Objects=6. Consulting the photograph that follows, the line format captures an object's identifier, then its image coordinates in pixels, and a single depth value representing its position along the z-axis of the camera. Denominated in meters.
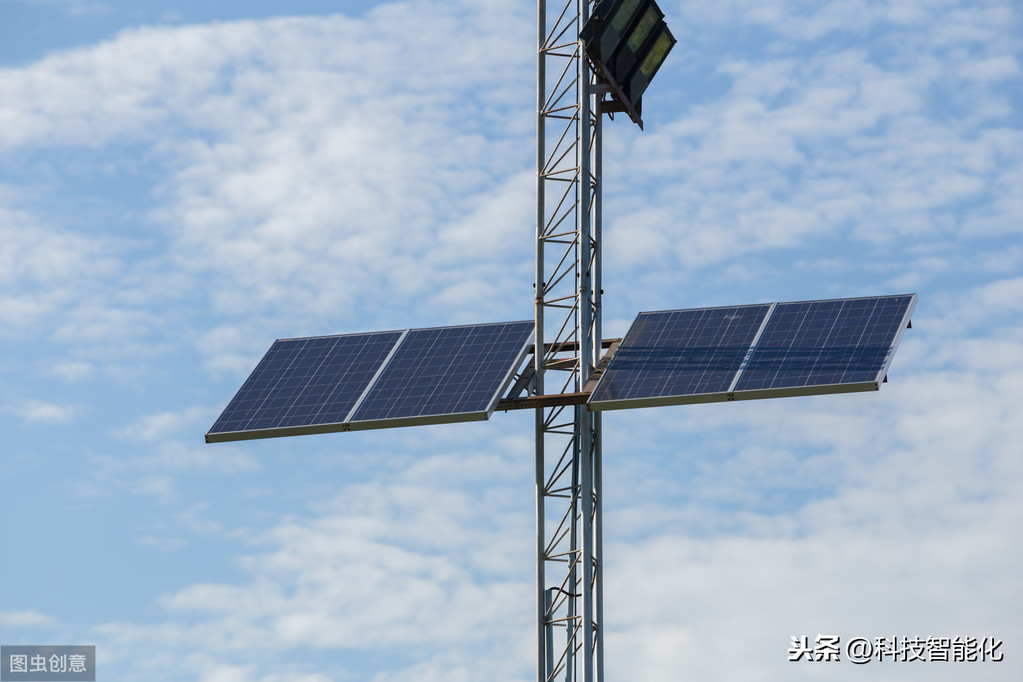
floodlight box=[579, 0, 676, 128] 45.25
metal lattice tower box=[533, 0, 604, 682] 44.12
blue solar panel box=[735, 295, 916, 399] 42.21
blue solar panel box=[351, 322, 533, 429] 43.66
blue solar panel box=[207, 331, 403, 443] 44.59
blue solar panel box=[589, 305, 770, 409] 42.81
